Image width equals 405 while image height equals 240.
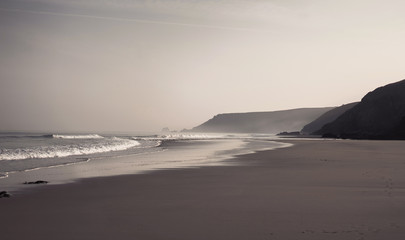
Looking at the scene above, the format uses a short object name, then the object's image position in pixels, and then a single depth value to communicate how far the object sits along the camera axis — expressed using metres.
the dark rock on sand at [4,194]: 9.77
